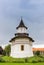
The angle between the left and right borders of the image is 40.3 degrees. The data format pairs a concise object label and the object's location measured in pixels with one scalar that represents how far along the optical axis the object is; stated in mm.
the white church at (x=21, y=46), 13447
